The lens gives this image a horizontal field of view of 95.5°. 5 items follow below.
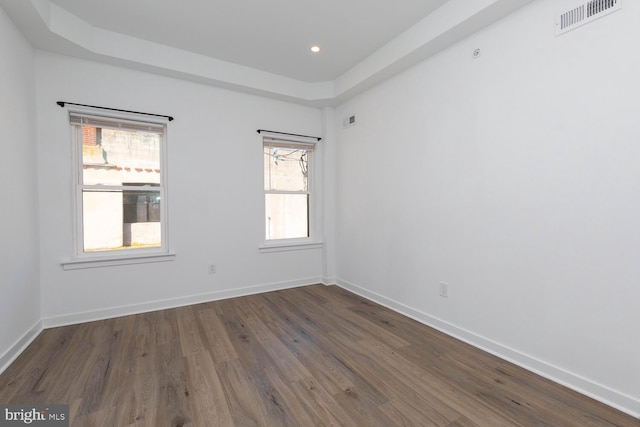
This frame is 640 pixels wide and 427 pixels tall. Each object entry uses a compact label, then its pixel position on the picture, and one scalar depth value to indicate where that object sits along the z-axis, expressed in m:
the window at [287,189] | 4.07
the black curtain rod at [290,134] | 3.83
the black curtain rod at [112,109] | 2.76
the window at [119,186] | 2.99
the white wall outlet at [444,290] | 2.68
